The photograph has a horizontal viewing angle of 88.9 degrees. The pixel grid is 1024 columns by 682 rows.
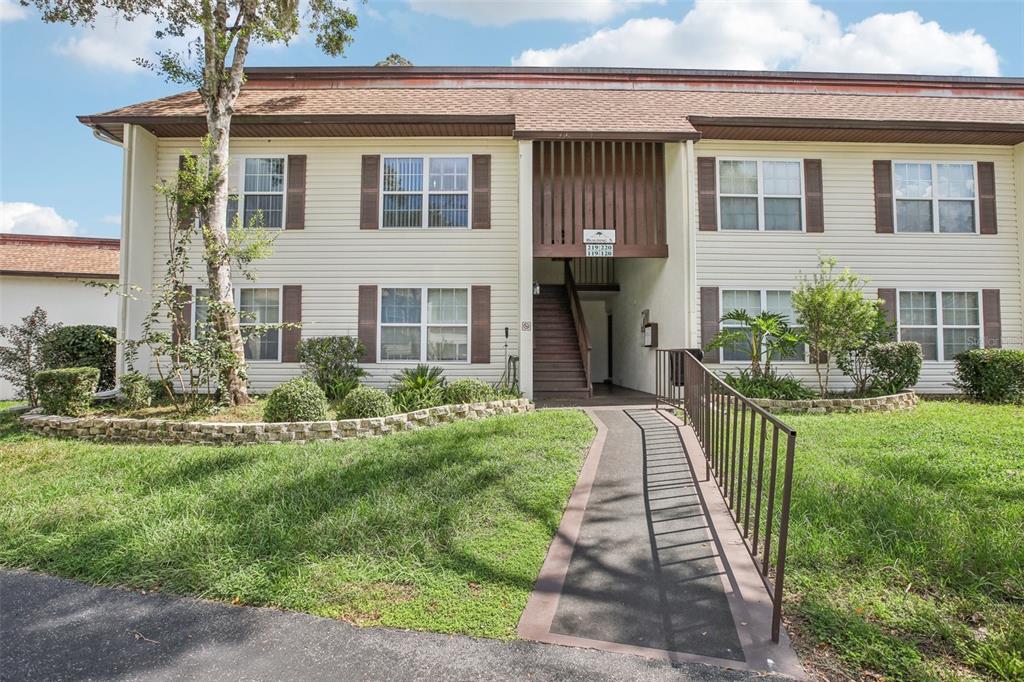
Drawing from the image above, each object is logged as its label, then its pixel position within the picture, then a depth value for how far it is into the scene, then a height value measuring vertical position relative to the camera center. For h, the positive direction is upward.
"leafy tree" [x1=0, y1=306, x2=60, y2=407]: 9.38 +0.15
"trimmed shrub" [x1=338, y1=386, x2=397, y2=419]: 7.61 -0.66
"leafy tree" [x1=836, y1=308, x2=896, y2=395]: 9.67 +0.04
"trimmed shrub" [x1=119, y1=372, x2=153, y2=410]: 8.09 -0.49
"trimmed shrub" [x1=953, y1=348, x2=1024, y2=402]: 9.42 -0.27
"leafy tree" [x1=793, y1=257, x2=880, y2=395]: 9.23 +0.80
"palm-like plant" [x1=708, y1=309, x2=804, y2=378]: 9.55 +0.44
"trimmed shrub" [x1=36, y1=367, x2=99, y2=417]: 7.68 -0.45
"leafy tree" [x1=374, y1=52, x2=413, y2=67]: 19.55 +11.29
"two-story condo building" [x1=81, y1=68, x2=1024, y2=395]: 10.76 +2.80
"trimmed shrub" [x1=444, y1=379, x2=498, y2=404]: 8.77 -0.55
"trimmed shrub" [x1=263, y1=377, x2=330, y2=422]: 7.38 -0.63
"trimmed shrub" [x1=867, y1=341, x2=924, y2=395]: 9.42 -0.09
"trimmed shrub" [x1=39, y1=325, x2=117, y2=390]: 9.59 +0.19
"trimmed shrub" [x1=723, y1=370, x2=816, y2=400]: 9.23 -0.50
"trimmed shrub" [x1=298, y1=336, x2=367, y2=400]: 9.92 +0.02
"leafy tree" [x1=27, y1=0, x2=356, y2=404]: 8.61 +5.06
